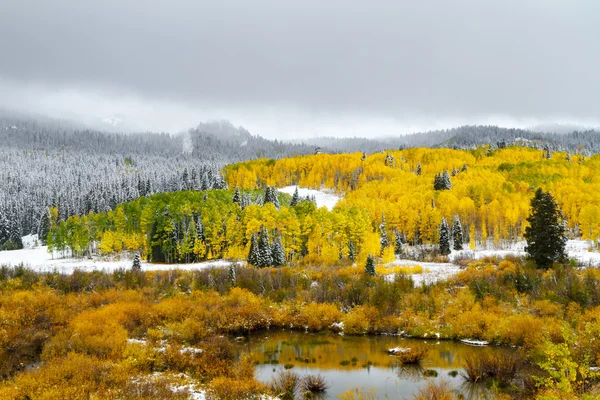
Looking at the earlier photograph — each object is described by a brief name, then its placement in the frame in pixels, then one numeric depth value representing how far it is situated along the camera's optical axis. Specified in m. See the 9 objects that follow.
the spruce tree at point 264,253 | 65.40
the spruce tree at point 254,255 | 65.62
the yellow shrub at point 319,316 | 39.97
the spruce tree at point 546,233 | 50.88
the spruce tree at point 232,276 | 51.04
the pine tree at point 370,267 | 54.28
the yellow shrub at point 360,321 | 38.38
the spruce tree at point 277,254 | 67.31
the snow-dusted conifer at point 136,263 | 61.97
